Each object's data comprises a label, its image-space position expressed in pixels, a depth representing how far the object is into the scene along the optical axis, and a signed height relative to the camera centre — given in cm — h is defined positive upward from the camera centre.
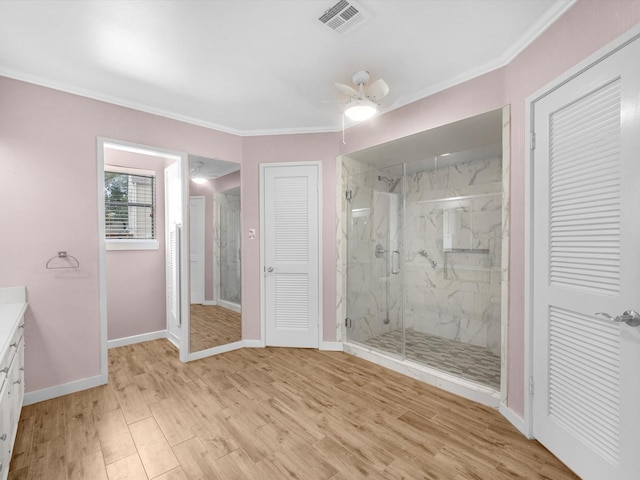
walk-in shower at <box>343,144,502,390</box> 333 -25
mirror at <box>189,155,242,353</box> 328 -20
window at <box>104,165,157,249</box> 356 +36
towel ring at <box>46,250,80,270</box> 244 -21
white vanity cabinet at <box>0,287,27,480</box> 136 -73
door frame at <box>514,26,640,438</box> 190 -17
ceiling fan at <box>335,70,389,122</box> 221 +110
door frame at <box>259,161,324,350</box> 350 -24
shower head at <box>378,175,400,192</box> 344 +65
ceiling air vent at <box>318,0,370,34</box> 166 +130
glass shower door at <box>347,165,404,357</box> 351 -27
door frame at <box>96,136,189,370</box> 266 +12
